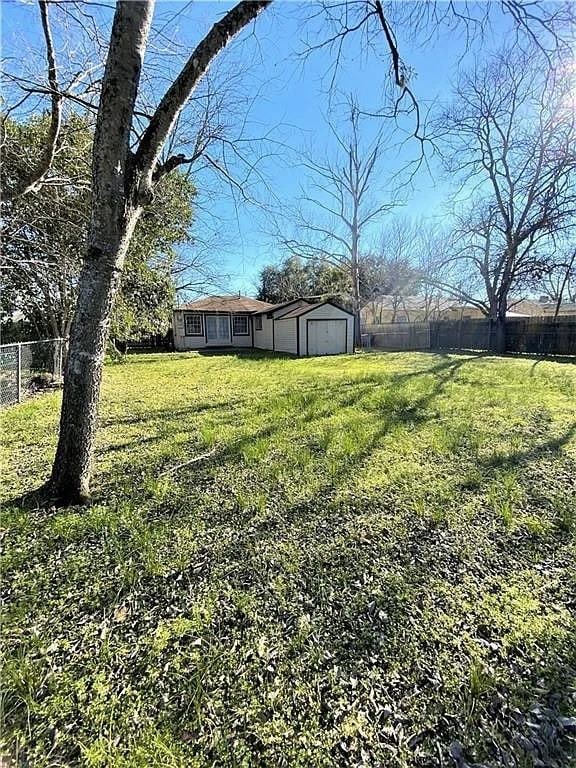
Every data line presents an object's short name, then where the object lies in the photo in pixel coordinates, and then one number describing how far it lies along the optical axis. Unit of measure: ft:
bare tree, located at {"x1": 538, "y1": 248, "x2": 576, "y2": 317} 54.80
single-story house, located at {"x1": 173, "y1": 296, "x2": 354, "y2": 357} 54.19
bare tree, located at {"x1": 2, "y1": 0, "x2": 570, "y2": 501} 8.23
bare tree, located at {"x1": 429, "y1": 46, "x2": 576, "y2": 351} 45.19
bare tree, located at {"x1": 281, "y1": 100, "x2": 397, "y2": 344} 63.46
